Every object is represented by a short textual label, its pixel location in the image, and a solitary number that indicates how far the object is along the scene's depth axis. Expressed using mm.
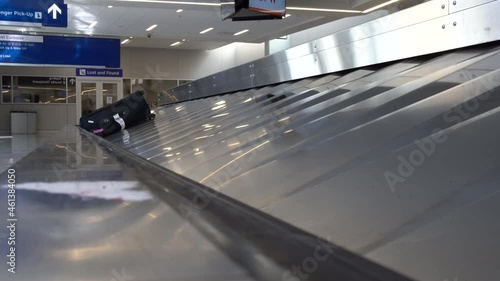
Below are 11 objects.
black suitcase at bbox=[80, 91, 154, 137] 6473
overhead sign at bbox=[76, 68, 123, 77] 17281
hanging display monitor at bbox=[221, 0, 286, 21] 6494
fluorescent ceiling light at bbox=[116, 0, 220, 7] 10258
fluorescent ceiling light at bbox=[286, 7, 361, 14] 10652
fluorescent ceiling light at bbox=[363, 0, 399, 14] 11138
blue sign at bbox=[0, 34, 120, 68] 13742
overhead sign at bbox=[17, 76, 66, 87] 20436
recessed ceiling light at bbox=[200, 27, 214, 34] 14812
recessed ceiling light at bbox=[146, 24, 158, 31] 14492
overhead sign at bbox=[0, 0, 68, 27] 9508
